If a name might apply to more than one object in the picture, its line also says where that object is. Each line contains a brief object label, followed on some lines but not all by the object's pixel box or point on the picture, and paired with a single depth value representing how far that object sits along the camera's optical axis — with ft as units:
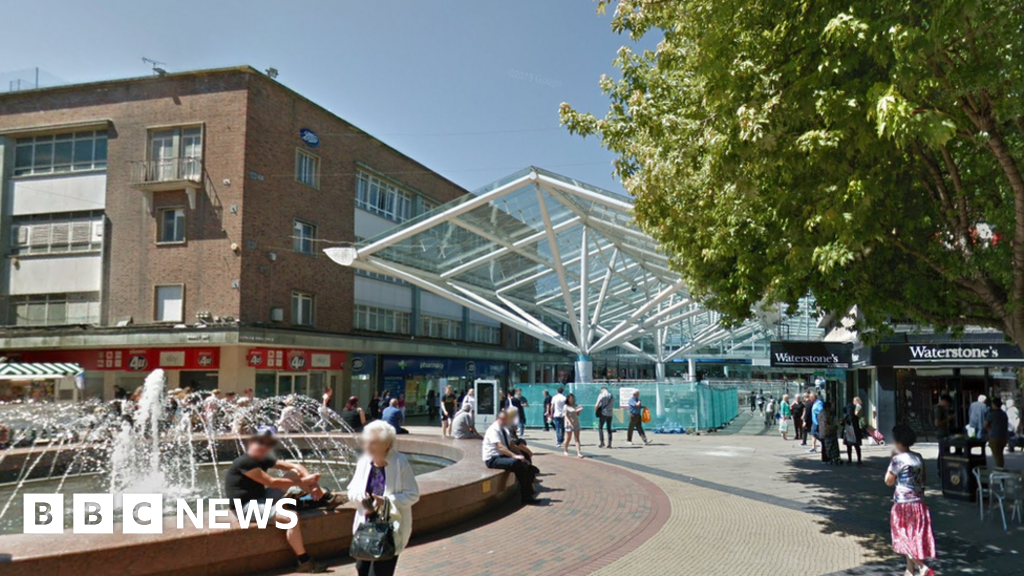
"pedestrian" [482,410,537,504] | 35.76
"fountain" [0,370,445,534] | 38.52
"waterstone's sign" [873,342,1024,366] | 66.08
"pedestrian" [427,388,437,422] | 126.11
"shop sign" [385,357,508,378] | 123.03
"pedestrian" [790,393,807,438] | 78.84
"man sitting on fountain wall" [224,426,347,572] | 22.53
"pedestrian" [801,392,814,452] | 71.67
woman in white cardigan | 16.93
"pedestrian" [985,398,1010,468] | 44.50
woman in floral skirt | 22.21
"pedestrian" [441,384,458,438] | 74.80
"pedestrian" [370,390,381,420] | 89.60
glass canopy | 82.94
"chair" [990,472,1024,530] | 32.68
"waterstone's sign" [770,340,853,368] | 73.10
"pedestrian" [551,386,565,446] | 67.67
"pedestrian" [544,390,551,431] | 88.63
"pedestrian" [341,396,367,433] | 55.72
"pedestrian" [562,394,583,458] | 58.79
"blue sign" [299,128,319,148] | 103.35
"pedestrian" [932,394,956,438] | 47.14
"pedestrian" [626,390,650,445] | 69.53
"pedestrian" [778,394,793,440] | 80.89
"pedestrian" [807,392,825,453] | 57.36
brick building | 92.53
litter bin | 37.96
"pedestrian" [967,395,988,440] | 51.83
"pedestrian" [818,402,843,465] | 54.80
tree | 20.67
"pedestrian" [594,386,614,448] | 67.81
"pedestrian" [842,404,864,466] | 53.42
